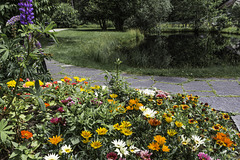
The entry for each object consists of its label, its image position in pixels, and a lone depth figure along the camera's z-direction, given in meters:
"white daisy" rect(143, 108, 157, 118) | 1.52
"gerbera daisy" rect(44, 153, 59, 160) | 1.16
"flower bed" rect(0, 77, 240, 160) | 1.27
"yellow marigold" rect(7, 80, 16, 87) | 1.71
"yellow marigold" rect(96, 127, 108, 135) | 1.27
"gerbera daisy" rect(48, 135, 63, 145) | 1.21
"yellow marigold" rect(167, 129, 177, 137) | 1.33
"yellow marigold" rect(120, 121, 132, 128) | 1.38
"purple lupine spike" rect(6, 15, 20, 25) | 1.33
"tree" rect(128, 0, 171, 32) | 15.22
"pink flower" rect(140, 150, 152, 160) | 1.23
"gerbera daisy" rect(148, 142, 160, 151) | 1.20
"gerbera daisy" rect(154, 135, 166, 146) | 1.22
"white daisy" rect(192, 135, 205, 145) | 1.32
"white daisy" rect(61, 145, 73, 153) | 1.20
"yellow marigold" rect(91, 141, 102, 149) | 1.20
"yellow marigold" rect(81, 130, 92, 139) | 1.27
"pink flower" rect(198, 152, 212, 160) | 1.24
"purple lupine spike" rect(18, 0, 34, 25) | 1.48
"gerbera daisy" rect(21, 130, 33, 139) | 1.22
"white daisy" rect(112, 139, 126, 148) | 1.25
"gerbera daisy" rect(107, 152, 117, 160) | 1.19
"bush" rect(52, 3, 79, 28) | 19.56
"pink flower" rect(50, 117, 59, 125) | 1.38
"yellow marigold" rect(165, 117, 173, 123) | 1.45
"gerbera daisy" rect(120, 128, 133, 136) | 1.33
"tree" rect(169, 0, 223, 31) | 18.98
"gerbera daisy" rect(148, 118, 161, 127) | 1.38
